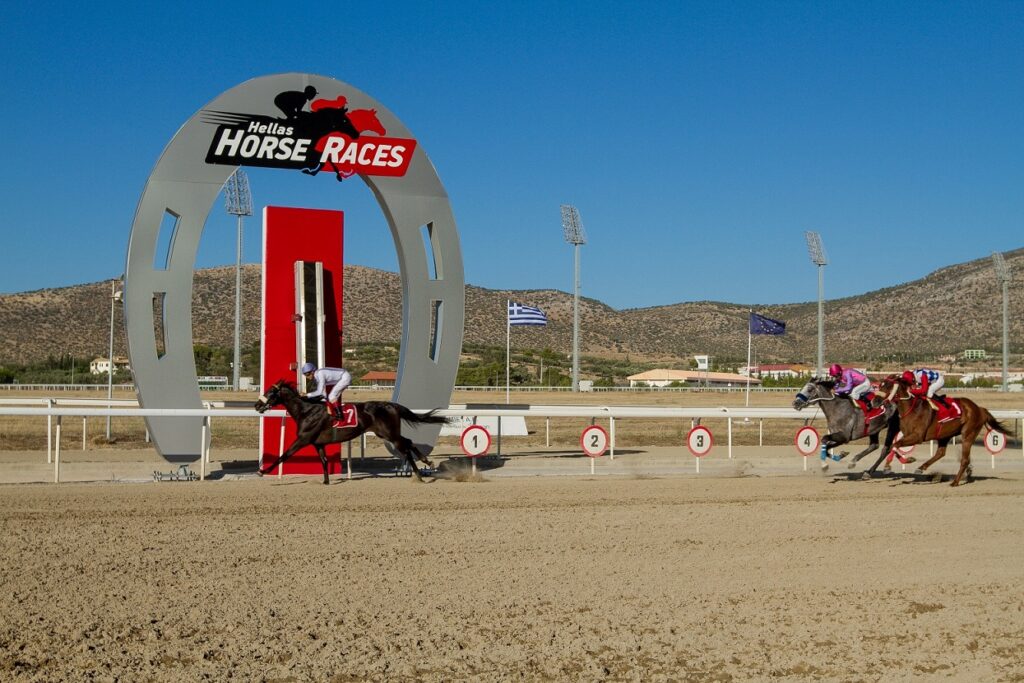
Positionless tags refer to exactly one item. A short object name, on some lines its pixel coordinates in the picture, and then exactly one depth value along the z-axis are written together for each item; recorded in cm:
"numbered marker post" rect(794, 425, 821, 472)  1393
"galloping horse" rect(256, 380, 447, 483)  1154
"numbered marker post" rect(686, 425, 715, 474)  1346
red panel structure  1238
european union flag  2588
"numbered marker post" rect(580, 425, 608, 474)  1333
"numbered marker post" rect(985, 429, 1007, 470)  1453
